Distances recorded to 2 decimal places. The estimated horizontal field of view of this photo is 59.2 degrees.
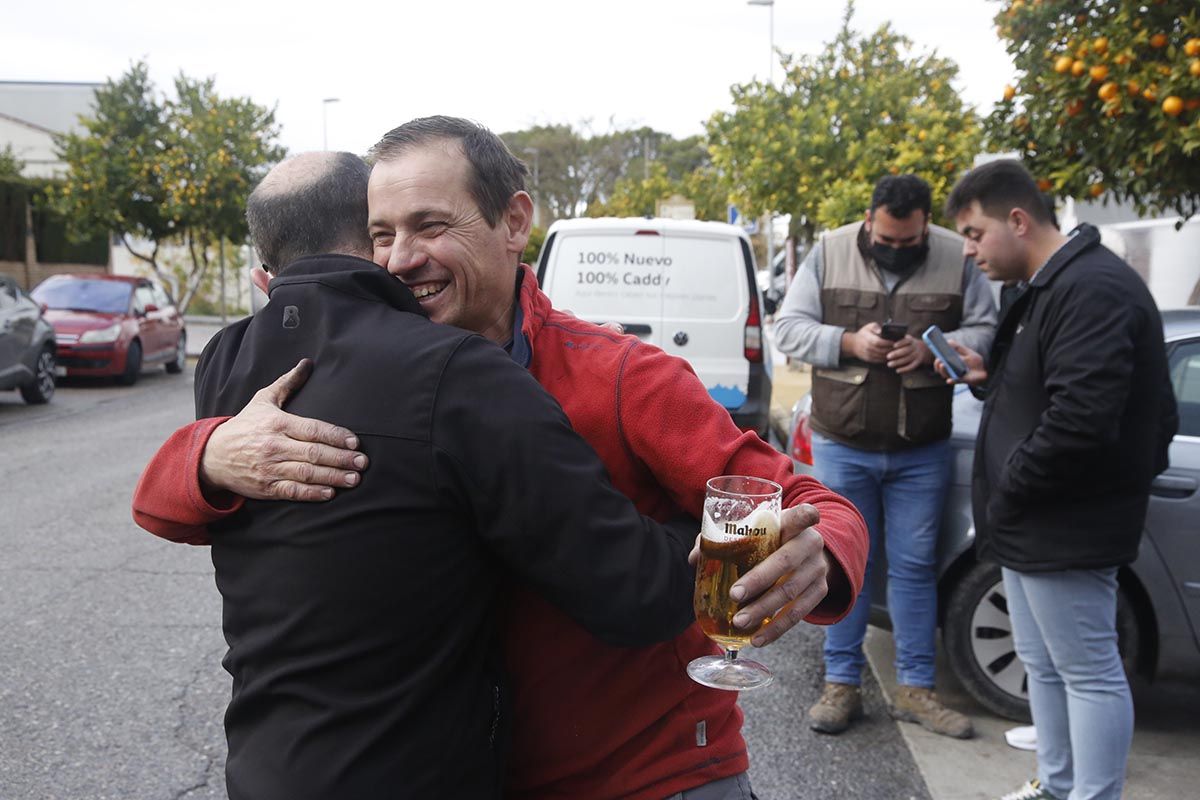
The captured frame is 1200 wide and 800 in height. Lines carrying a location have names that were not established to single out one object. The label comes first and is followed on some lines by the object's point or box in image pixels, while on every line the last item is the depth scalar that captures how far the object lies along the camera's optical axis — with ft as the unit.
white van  24.59
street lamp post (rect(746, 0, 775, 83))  91.99
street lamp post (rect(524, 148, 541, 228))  173.94
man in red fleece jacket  4.86
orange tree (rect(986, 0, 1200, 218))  16.01
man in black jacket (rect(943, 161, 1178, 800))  9.59
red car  50.96
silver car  12.74
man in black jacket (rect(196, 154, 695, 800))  4.24
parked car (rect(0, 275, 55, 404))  40.19
